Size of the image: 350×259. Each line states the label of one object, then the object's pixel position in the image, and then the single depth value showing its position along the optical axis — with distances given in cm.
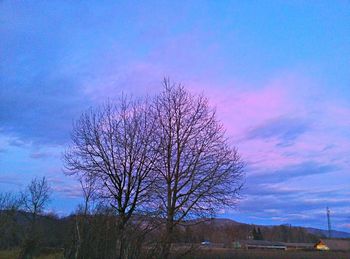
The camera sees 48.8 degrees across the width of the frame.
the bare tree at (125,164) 2047
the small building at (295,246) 9884
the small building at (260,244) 9118
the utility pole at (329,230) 10238
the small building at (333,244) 7995
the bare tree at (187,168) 2156
